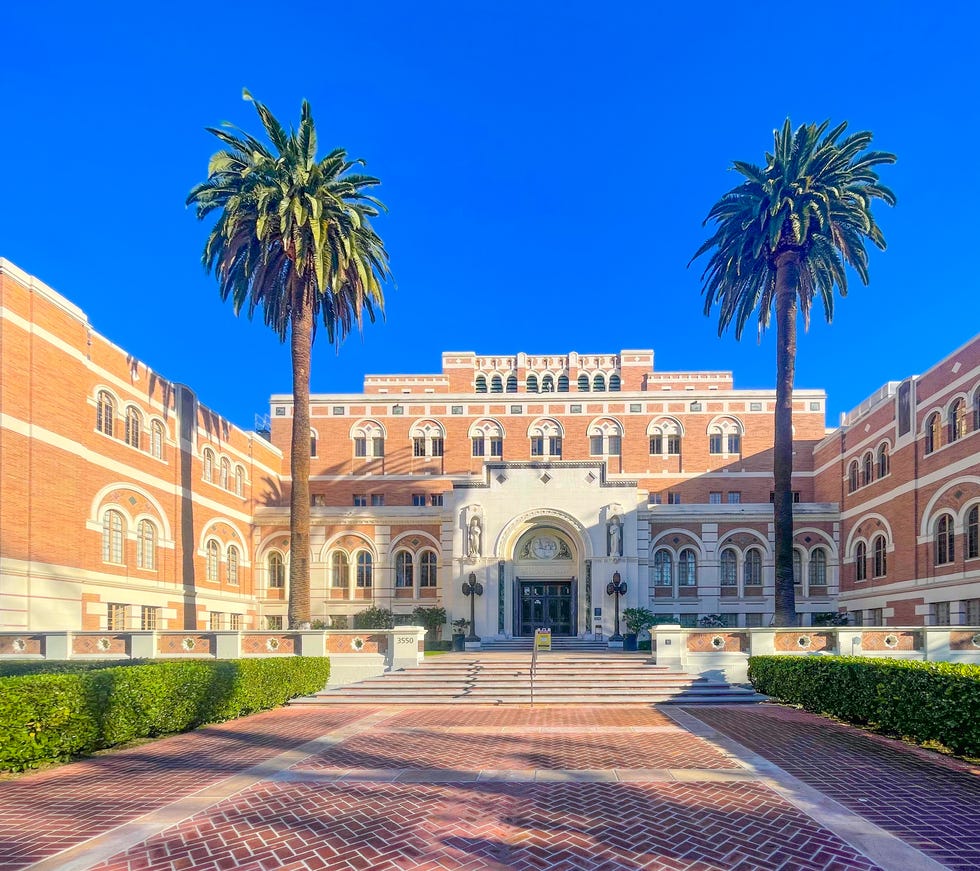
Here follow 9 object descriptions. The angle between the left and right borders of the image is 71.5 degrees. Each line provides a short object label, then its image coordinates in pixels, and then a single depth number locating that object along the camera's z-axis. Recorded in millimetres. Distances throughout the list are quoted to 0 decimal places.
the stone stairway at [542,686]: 18891
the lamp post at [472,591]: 30438
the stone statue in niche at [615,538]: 30875
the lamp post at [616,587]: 30047
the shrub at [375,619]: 33656
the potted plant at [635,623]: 28203
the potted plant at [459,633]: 29344
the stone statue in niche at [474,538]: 31406
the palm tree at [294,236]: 24797
